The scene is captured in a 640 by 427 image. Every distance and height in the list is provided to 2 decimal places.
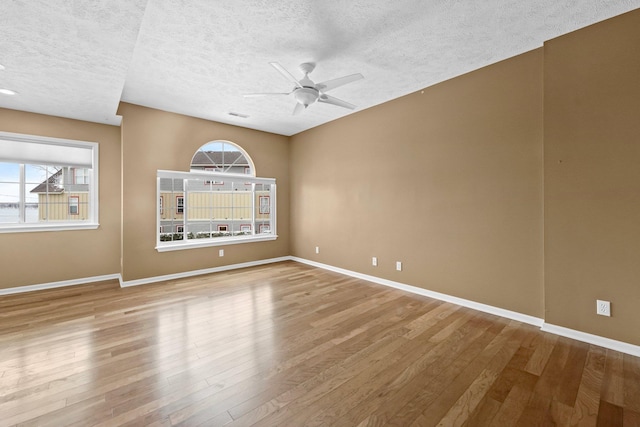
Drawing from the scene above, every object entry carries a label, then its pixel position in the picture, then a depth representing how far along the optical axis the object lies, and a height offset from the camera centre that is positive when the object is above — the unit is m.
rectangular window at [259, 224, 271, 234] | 5.92 -0.33
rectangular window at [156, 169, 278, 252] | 4.72 +0.10
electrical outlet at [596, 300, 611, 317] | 2.35 -0.85
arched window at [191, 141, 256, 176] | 5.08 +1.10
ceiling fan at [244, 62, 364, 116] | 2.64 +1.34
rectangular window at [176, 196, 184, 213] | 4.86 +0.18
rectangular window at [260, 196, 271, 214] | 5.86 +0.19
